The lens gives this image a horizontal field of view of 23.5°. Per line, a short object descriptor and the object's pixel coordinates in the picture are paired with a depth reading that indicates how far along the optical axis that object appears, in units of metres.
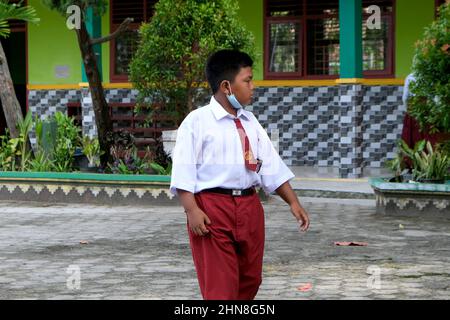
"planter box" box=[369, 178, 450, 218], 11.67
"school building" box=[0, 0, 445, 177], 15.51
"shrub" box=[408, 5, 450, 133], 11.37
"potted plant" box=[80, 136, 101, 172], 14.32
